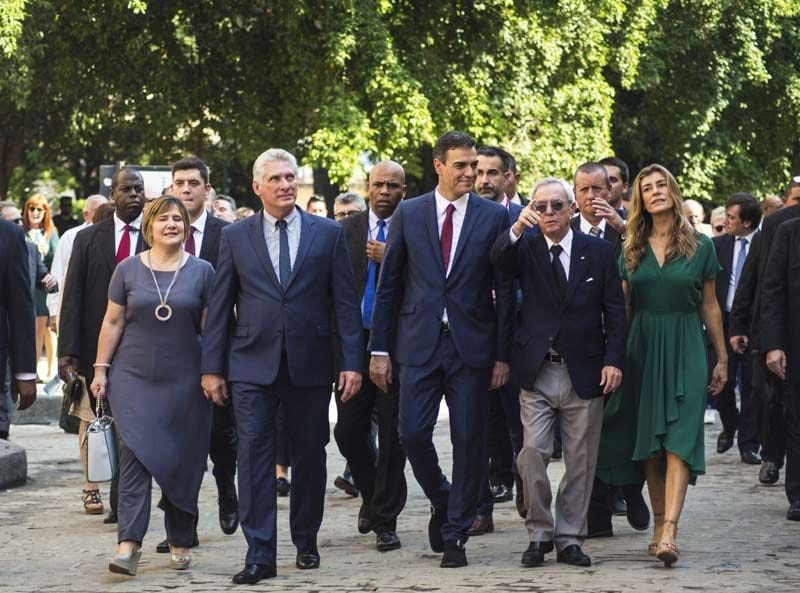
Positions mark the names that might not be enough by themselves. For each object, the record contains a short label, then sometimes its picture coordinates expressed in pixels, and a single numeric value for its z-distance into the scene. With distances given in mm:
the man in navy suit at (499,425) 18710
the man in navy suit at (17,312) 16970
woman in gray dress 16745
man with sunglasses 16591
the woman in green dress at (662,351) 16984
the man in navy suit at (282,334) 16366
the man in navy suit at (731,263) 27511
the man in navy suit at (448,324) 16605
